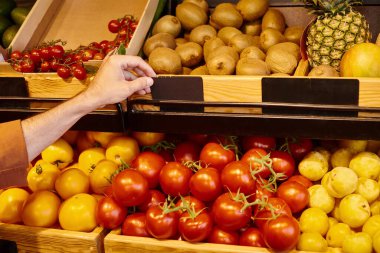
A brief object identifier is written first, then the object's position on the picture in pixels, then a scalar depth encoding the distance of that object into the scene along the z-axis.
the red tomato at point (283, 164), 1.75
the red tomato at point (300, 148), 1.84
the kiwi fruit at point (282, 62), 1.85
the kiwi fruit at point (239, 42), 2.04
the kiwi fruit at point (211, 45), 2.05
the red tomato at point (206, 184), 1.63
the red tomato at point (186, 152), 1.89
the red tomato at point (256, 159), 1.66
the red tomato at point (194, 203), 1.63
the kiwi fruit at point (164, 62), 1.95
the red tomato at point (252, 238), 1.57
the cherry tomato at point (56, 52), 2.04
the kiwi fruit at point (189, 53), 2.06
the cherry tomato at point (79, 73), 1.83
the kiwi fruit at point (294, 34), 2.12
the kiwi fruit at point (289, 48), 1.93
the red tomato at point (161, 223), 1.58
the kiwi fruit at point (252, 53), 1.94
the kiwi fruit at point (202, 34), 2.18
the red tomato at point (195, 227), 1.55
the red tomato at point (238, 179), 1.59
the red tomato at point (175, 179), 1.69
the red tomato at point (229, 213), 1.53
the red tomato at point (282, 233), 1.45
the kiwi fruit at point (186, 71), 2.06
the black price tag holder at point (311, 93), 1.47
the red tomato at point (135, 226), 1.68
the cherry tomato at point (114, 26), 2.36
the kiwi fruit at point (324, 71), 1.68
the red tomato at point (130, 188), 1.65
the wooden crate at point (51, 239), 1.70
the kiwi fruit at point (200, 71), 1.96
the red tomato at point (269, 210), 1.53
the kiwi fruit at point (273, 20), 2.18
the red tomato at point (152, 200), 1.74
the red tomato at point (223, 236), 1.59
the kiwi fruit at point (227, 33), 2.14
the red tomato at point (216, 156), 1.73
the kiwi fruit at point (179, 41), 2.27
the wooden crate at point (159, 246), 1.53
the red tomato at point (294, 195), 1.64
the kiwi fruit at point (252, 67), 1.78
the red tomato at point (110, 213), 1.69
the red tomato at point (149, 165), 1.77
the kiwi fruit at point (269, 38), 2.04
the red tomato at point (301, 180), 1.74
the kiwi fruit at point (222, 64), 1.85
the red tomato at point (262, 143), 1.84
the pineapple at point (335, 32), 1.79
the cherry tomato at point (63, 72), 1.85
